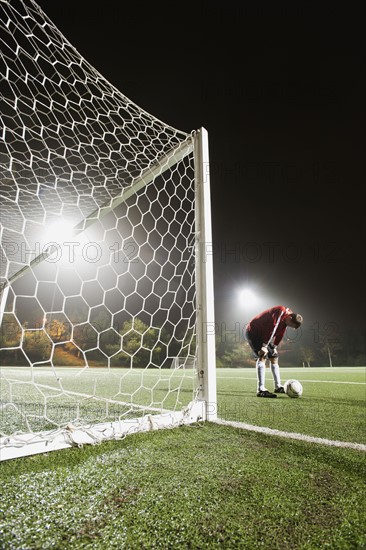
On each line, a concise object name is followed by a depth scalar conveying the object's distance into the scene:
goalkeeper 4.16
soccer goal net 1.86
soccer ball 3.77
